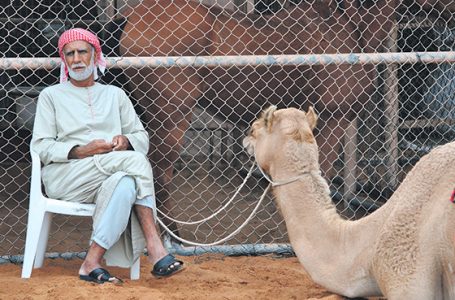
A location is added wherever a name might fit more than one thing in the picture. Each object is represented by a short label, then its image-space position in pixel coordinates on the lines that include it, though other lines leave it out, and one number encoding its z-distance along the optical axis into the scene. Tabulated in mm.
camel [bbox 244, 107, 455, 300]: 6641
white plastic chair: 9555
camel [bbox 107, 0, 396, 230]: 12875
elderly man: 9437
